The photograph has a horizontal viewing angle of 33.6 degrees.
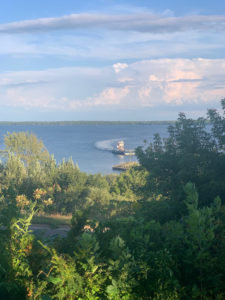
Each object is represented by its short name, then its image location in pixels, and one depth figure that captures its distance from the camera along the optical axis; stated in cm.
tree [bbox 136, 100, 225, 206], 1173
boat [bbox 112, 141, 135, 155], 10027
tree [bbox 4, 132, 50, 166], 5416
